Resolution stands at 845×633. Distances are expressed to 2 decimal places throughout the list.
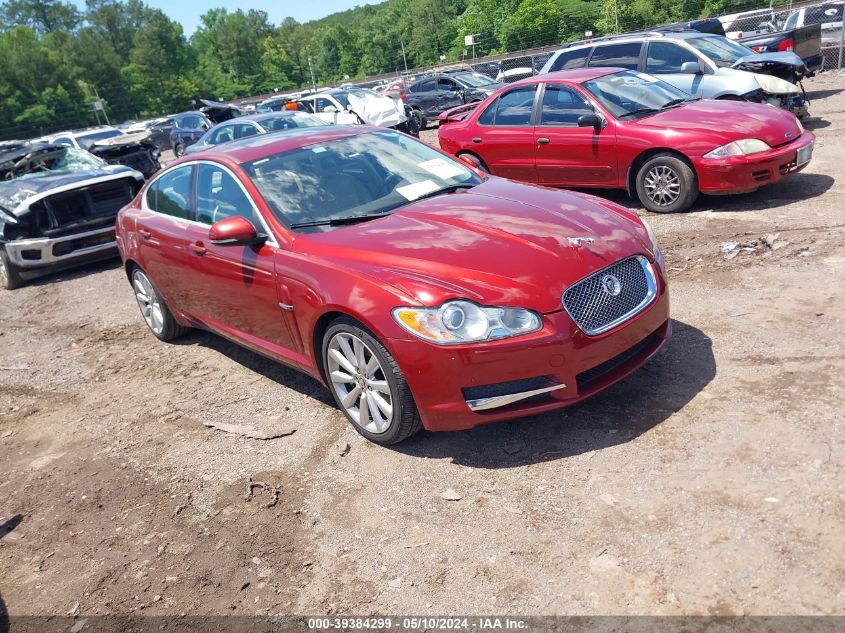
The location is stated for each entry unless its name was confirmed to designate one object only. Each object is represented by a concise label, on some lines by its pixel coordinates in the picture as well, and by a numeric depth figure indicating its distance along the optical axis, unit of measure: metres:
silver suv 10.06
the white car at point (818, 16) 21.41
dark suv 20.48
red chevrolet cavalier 7.11
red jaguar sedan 3.45
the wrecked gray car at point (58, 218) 9.11
